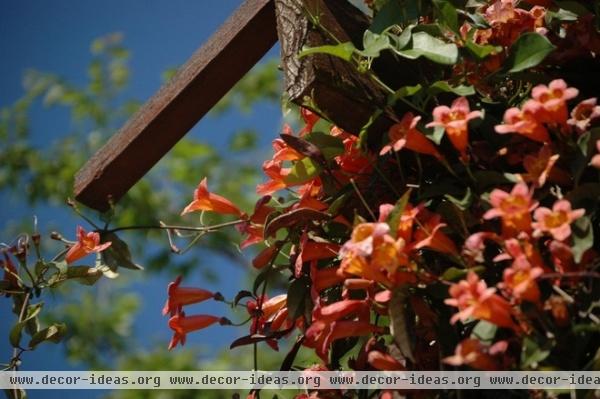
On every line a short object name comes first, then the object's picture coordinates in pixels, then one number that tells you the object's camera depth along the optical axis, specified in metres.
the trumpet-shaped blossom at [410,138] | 1.75
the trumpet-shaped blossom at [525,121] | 1.70
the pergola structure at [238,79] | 1.78
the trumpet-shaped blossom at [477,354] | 1.61
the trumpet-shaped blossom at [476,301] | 1.62
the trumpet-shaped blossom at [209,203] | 1.92
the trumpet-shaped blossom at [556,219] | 1.64
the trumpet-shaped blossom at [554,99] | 1.70
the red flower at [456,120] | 1.71
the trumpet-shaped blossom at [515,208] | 1.65
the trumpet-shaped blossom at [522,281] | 1.61
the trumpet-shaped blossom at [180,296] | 1.88
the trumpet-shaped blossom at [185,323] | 1.88
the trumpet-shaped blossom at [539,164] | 1.70
